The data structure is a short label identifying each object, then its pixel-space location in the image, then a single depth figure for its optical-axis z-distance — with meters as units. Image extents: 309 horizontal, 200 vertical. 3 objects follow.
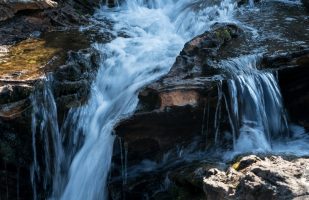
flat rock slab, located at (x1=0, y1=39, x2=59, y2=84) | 8.45
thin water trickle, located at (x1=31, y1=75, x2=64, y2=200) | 7.88
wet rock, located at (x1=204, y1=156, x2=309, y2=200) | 5.02
